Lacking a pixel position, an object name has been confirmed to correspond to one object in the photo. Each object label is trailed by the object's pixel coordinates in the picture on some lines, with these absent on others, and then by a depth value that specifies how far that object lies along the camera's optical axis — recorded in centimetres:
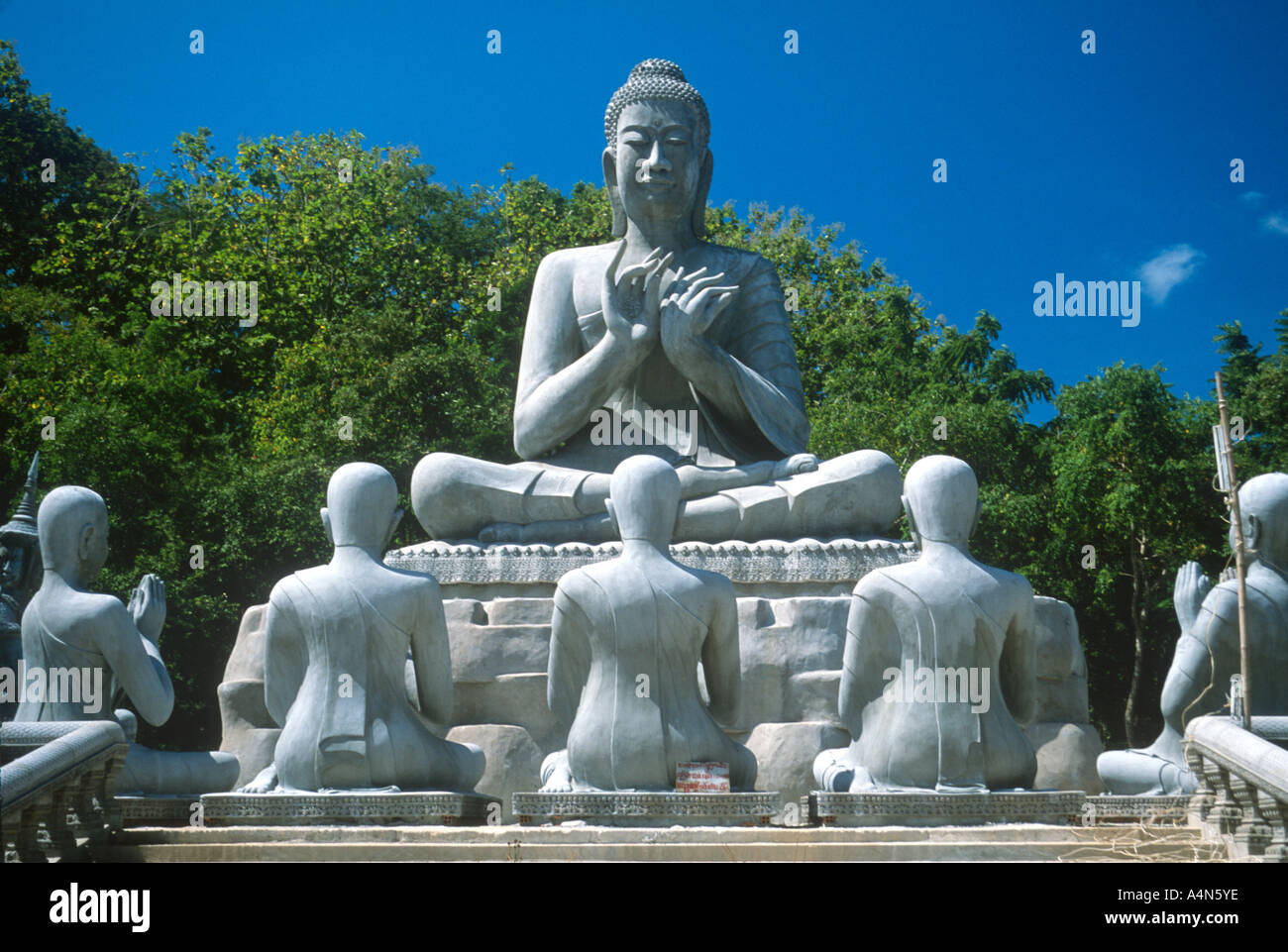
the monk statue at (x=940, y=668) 823
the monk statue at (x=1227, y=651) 912
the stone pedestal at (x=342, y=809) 809
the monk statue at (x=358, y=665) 833
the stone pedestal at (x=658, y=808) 794
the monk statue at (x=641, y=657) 824
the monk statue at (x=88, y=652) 920
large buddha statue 1167
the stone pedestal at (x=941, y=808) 800
